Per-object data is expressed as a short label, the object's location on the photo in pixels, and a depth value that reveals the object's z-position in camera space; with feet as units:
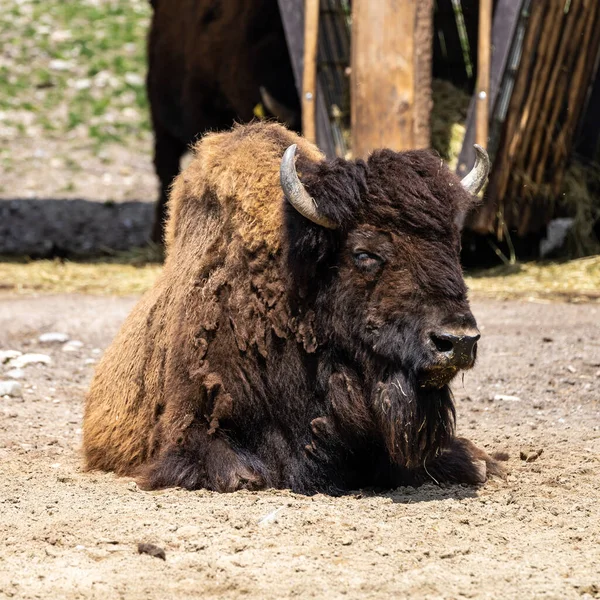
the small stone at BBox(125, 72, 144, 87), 126.82
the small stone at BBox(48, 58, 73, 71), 129.18
